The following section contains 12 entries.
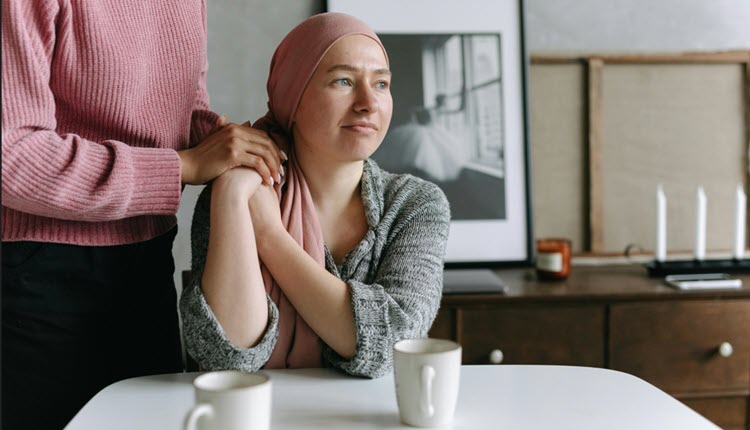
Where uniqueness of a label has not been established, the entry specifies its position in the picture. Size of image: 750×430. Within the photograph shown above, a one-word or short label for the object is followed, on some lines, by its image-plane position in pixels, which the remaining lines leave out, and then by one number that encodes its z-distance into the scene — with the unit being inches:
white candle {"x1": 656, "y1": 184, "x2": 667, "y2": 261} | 77.1
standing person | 35.8
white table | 30.4
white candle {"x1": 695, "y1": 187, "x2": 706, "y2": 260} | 76.8
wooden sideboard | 68.7
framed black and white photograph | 81.2
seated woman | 38.4
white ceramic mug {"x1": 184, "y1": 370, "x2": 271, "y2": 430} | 24.4
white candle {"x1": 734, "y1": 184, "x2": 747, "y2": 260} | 77.0
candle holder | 76.5
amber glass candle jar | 73.9
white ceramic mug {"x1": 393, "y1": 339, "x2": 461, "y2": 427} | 28.0
